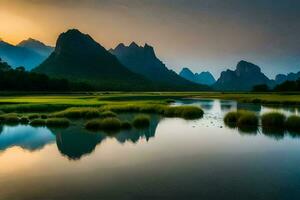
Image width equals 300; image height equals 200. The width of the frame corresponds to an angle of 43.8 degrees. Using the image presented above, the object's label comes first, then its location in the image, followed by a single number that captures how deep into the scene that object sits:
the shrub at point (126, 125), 41.00
